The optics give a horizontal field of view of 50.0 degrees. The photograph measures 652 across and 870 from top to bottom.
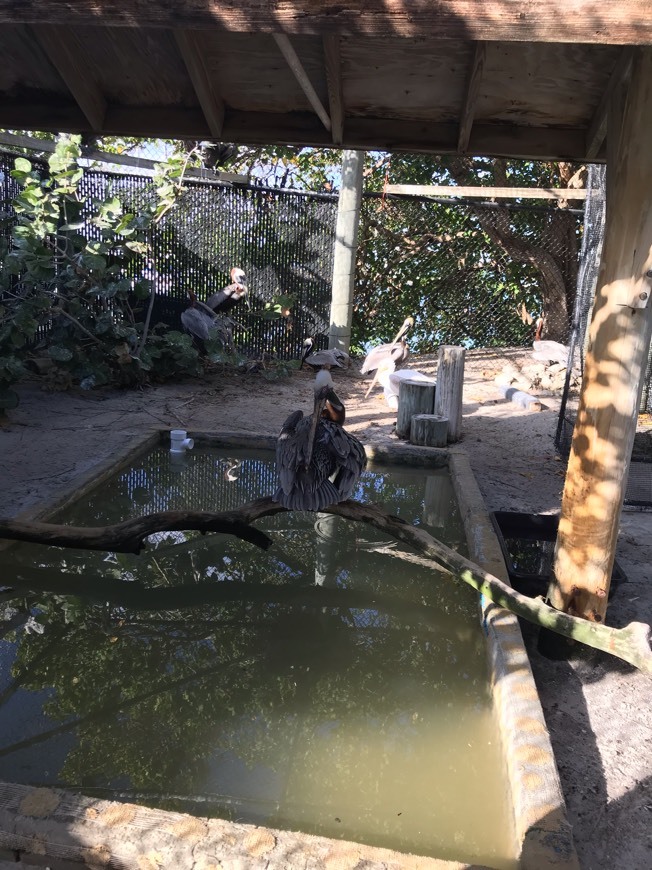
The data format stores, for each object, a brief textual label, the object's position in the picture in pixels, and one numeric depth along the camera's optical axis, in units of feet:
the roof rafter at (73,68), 9.81
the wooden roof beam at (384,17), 6.25
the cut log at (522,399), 24.76
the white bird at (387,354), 25.95
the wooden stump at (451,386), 20.98
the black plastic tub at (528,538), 13.26
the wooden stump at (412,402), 21.30
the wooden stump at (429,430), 20.38
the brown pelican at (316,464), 11.09
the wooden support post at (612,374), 8.20
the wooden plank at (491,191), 24.63
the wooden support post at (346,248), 28.25
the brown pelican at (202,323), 27.73
